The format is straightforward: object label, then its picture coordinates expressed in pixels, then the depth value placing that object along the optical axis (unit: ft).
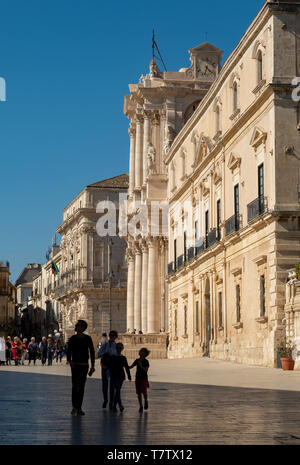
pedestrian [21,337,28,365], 167.52
